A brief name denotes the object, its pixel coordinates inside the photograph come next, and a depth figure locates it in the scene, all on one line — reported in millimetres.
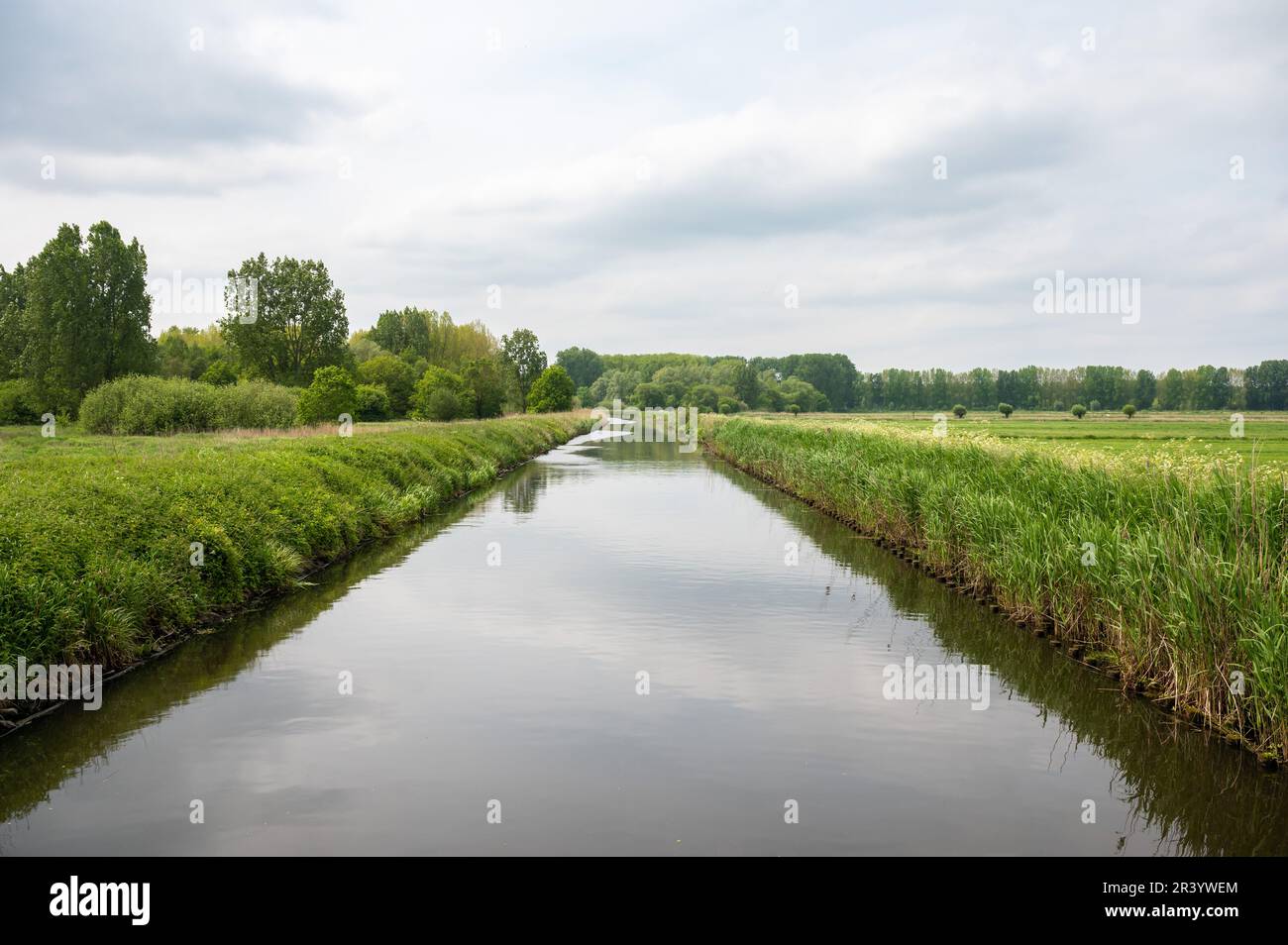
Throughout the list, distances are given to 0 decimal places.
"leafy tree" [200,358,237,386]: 74250
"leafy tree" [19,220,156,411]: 58094
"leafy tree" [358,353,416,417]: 76000
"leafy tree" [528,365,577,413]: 106938
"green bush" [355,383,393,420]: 62156
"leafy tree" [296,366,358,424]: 48094
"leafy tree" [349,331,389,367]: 96812
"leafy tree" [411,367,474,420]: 62688
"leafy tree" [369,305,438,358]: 112688
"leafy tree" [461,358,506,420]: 77062
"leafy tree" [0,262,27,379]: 69062
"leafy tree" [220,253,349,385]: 79250
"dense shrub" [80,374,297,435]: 37469
